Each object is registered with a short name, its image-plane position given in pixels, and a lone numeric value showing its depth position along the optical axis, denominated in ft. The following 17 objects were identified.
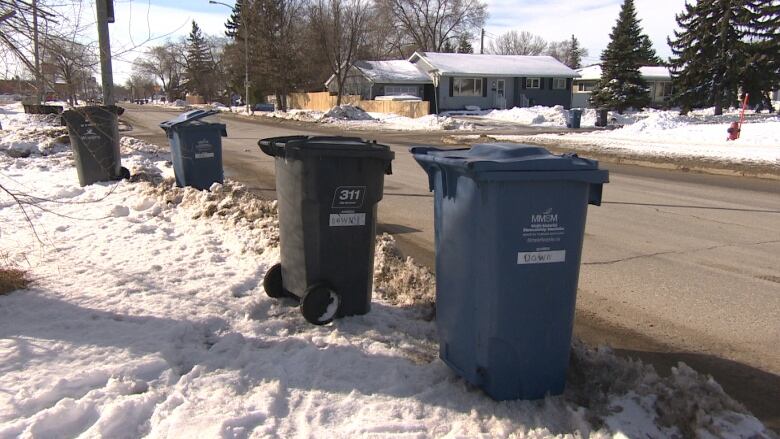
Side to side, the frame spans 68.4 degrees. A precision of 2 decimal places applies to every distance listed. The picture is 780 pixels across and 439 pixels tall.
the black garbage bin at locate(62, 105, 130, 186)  29.72
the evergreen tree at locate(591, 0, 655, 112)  136.87
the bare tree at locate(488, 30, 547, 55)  314.96
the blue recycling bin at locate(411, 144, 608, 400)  8.79
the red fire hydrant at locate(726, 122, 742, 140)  62.75
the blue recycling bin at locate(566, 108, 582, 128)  97.76
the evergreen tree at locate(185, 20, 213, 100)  273.75
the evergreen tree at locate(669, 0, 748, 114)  118.83
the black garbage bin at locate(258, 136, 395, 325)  12.14
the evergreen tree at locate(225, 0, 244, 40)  231.30
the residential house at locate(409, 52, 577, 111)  144.46
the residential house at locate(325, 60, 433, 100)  151.02
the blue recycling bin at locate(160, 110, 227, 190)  28.27
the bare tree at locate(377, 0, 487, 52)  233.14
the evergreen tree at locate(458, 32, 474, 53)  260.01
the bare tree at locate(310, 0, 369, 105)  154.81
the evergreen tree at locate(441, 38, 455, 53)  247.91
